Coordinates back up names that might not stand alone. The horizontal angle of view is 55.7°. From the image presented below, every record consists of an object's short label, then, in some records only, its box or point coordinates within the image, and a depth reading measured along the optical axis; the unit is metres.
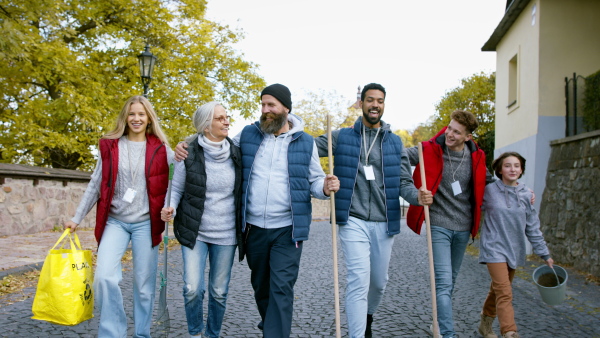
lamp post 12.73
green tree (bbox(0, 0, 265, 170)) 13.71
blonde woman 3.94
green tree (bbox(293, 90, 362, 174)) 46.53
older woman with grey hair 4.04
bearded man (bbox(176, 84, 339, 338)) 4.00
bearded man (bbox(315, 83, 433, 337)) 4.29
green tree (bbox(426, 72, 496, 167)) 25.52
